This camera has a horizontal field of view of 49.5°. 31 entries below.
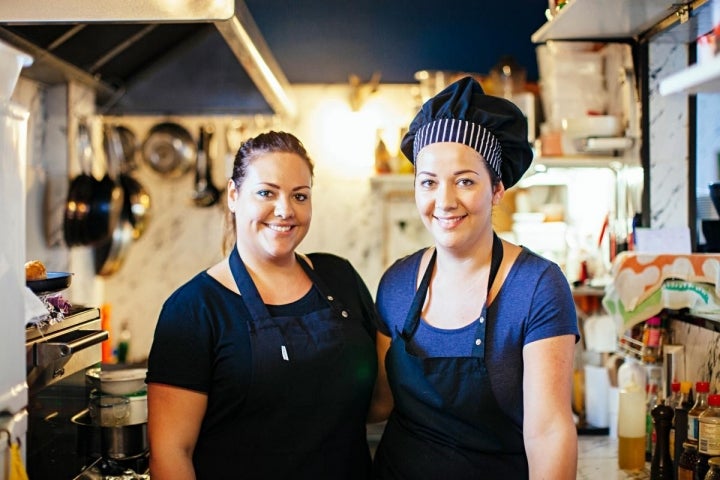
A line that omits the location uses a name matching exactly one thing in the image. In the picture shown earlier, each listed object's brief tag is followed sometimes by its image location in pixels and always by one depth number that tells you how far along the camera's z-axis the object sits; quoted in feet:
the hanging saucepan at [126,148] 13.71
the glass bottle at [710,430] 5.85
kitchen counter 7.29
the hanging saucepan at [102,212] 12.15
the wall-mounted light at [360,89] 13.85
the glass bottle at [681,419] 6.45
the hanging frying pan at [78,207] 11.84
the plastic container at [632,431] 7.53
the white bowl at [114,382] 6.59
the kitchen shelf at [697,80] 5.61
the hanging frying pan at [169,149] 14.11
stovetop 5.51
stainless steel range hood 6.34
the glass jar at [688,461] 6.22
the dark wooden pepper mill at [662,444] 6.83
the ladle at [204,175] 13.87
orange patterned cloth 7.13
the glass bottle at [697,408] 6.15
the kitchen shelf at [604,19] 7.34
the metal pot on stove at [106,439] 6.41
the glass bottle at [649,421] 7.63
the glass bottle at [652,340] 7.75
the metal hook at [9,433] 4.46
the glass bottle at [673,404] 6.73
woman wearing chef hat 5.35
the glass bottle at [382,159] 13.42
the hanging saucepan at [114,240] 13.26
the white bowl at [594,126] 9.58
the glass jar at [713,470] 5.65
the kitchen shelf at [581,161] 9.93
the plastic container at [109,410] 6.43
